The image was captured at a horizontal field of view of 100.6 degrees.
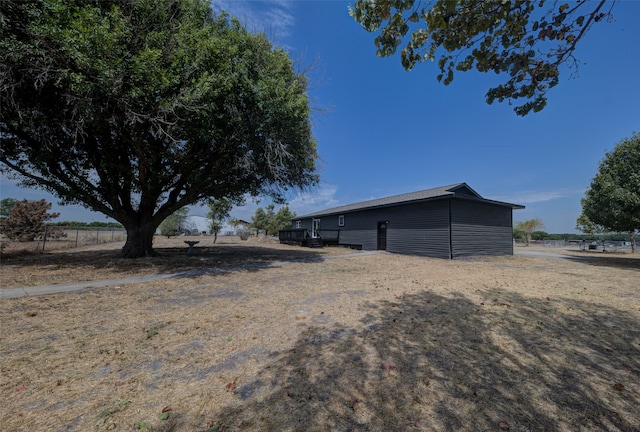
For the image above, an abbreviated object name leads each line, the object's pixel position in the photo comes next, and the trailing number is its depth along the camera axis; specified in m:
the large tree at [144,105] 6.15
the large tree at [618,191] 12.05
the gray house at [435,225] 14.35
